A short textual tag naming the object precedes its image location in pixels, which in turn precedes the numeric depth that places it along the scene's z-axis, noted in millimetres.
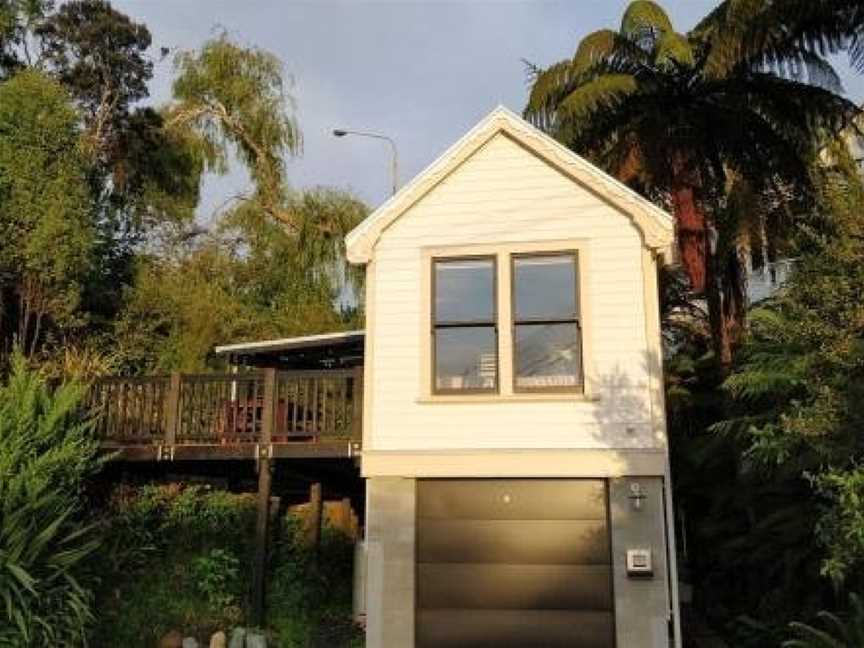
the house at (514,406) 10812
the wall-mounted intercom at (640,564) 10510
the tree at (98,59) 24797
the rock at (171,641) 11879
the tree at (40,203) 16266
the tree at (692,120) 15633
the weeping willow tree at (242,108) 25891
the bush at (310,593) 12711
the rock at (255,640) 11797
